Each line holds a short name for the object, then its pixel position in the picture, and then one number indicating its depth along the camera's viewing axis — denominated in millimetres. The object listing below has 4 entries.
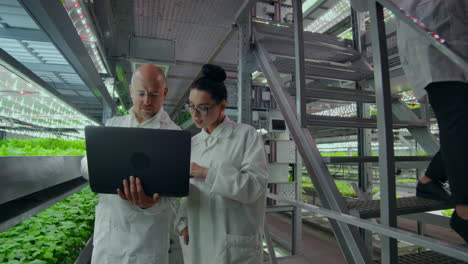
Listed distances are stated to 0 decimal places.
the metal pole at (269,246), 2246
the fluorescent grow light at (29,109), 1520
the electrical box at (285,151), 4348
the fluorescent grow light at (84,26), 1941
